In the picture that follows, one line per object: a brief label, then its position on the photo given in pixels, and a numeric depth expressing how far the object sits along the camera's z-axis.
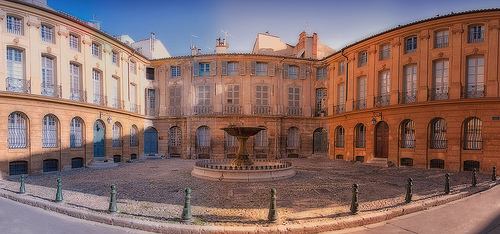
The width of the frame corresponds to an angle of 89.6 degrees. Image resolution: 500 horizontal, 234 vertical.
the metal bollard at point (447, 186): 8.09
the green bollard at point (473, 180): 9.27
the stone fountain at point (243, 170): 10.38
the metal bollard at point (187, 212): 5.49
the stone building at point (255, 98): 13.30
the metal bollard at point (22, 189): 8.17
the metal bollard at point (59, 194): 7.05
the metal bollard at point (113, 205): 6.11
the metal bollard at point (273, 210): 5.46
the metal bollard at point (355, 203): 6.03
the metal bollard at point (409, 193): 7.09
